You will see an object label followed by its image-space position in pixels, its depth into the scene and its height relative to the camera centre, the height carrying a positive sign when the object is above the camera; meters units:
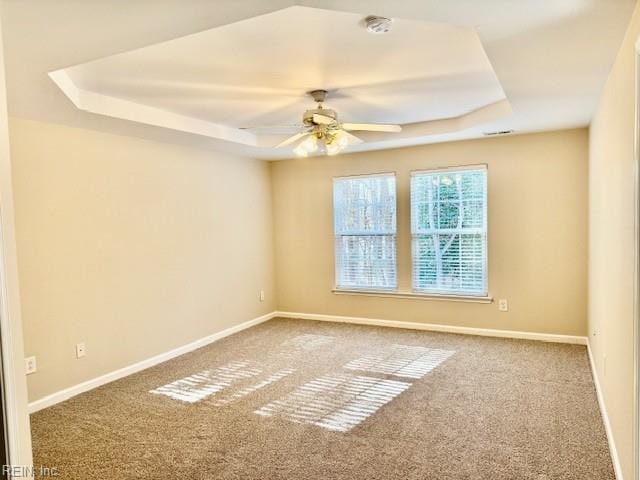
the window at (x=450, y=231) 5.11 -0.17
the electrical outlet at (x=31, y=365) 3.33 -1.02
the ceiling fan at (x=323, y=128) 3.35 +0.73
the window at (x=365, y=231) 5.65 -0.15
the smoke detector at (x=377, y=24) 2.22 +1.00
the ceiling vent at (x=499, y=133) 4.61 +0.87
